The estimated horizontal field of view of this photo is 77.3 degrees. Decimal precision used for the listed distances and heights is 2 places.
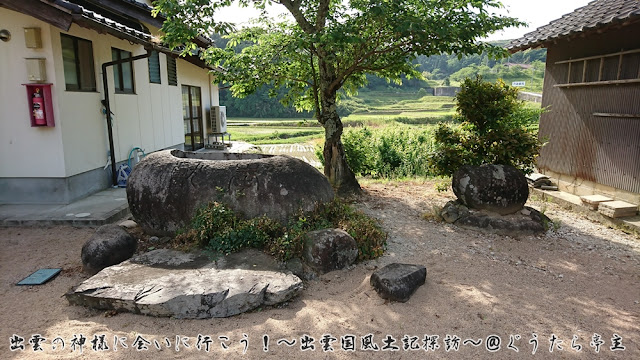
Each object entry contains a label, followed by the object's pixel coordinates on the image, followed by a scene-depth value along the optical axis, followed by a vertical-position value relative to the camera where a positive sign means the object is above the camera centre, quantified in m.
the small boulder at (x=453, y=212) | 7.07 -1.81
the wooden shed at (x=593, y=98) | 7.31 +0.22
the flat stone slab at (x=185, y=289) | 4.10 -1.91
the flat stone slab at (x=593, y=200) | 7.50 -1.70
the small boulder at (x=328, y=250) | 5.11 -1.80
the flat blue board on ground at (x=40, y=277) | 4.88 -2.07
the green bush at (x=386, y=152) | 11.63 -1.39
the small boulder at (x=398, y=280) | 4.36 -1.89
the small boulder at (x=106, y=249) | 5.07 -1.78
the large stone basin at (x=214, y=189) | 5.67 -1.13
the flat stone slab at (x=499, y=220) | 6.62 -1.87
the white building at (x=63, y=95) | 6.93 +0.26
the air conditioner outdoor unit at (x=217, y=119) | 16.61 -0.41
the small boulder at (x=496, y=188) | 6.89 -1.35
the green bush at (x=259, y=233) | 5.30 -1.68
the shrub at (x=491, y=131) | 7.21 -0.40
